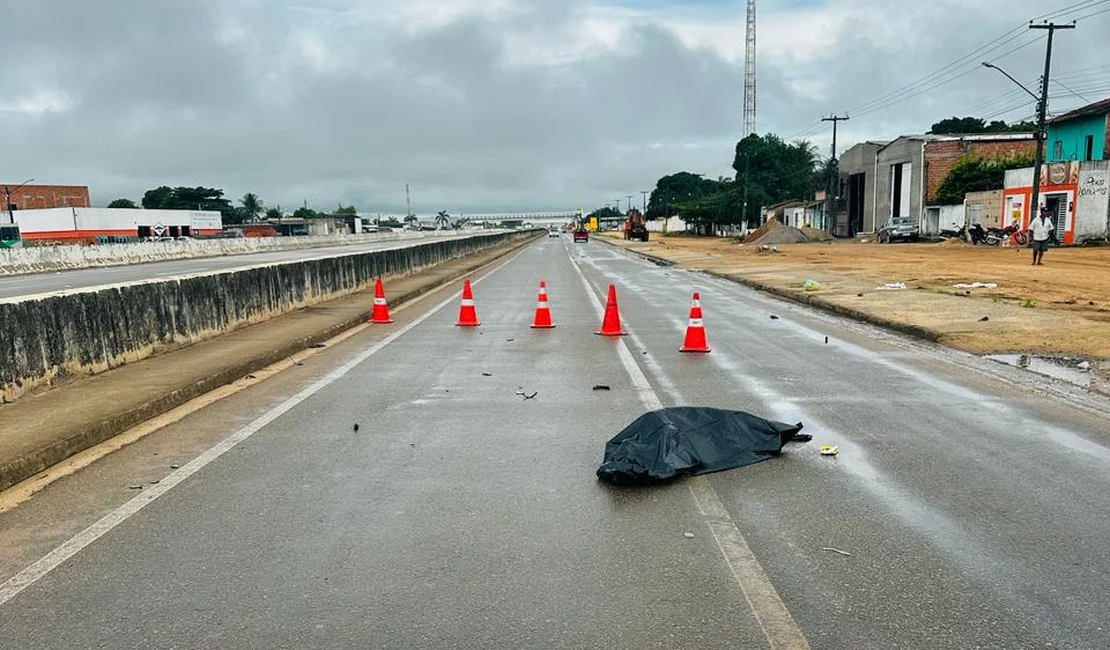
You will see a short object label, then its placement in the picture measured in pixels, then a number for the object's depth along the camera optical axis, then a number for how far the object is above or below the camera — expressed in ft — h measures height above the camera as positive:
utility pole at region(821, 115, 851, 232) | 234.46 +4.41
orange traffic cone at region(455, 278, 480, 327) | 46.03 -6.00
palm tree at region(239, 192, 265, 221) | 604.49 +7.97
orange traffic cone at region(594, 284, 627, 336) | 41.24 -6.07
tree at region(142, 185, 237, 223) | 534.78 +12.86
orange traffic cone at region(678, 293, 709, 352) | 35.27 -5.96
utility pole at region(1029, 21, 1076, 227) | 125.59 +10.01
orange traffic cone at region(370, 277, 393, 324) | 48.34 -5.82
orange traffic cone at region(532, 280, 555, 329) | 44.55 -6.19
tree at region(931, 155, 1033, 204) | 175.22 +2.52
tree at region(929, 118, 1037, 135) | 349.57 +28.43
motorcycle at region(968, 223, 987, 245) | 146.19 -8.43
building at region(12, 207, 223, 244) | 280.51 -0.55
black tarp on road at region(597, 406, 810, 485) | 17.46 -5.61
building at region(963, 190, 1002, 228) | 153.66 -3.99
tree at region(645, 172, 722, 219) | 592.19 +7.55
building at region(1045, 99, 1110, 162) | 143.95 +9.19
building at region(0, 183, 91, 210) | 364.99 +13.06
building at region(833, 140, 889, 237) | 219.61 +0.99
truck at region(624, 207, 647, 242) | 281.95 -9.42
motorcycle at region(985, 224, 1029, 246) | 142.72 -8.39
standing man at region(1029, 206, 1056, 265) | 83.56 -4.75
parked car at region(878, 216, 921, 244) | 179.83 -8.83
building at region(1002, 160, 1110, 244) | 131.44 -2.29
